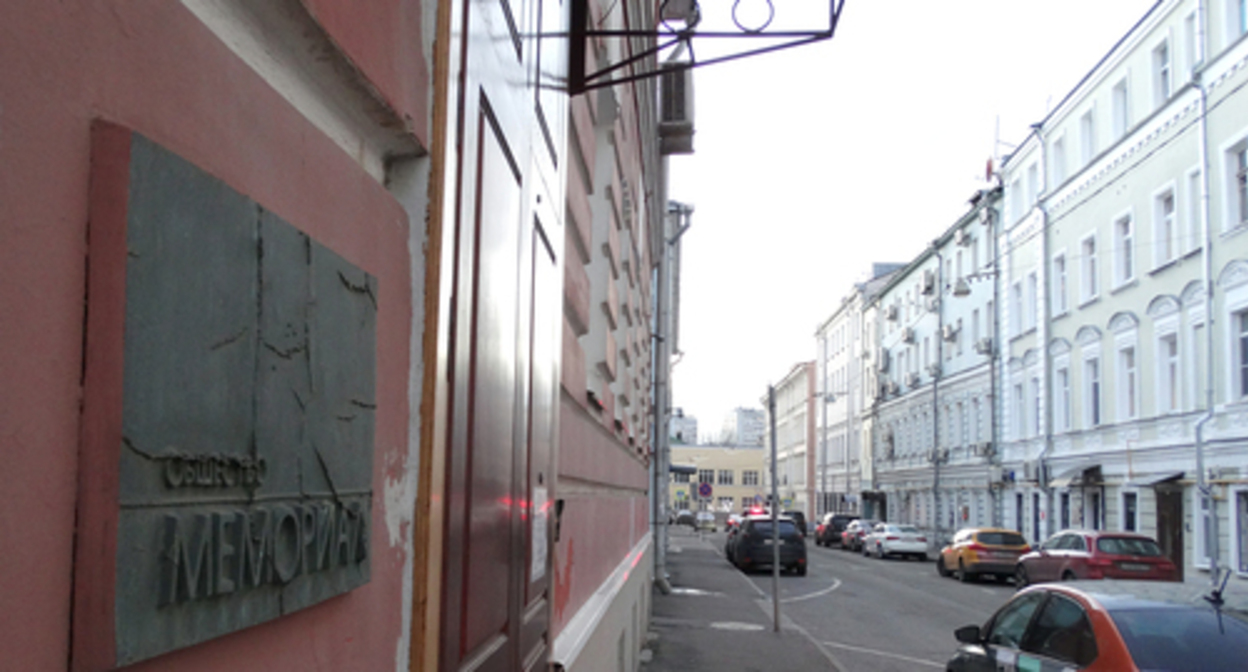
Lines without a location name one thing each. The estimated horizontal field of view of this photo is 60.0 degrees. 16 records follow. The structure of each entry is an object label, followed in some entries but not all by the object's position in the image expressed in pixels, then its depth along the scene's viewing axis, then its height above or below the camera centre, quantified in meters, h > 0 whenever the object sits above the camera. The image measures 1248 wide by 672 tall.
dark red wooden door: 1.97 +0.25
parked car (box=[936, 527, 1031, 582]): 28.47 -2.69
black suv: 28.06 -2.58
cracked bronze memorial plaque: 0.80 +0.02
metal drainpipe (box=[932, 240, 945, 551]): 47.38 +3.98
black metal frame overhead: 4.09 +1.71
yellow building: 97.81 -2.12
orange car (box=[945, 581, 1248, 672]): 5.35 -0.94
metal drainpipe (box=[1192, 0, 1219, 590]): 23.81 +4.28
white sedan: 38.97 -3.32
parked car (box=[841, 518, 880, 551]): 44.81 -3.49
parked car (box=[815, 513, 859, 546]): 50.03 -3.63
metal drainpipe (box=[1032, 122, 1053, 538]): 34.34 +4.46
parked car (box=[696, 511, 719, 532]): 73.38 -5.05
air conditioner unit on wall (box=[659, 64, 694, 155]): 17.17 +5.46
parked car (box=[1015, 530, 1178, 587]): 20.64 -2.05
